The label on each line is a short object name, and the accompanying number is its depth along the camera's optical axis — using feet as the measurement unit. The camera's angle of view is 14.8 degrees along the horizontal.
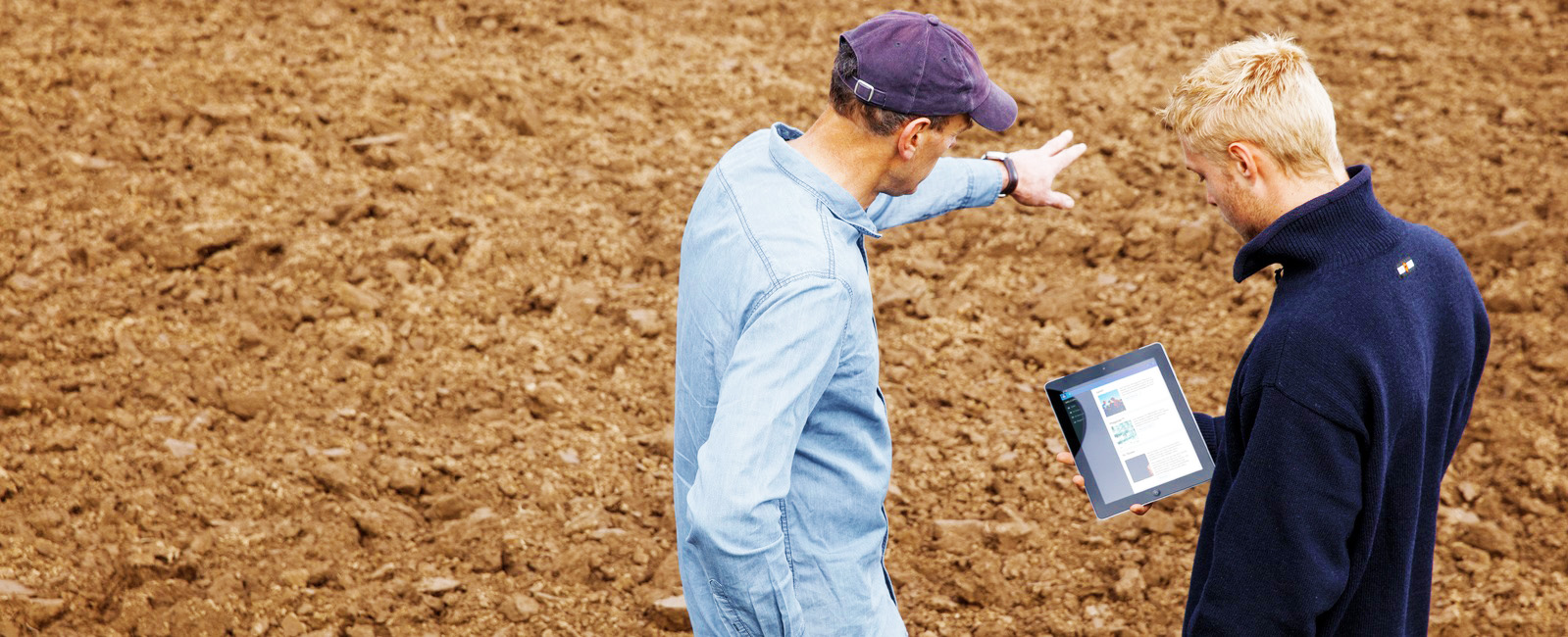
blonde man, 31.25
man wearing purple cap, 31.10
